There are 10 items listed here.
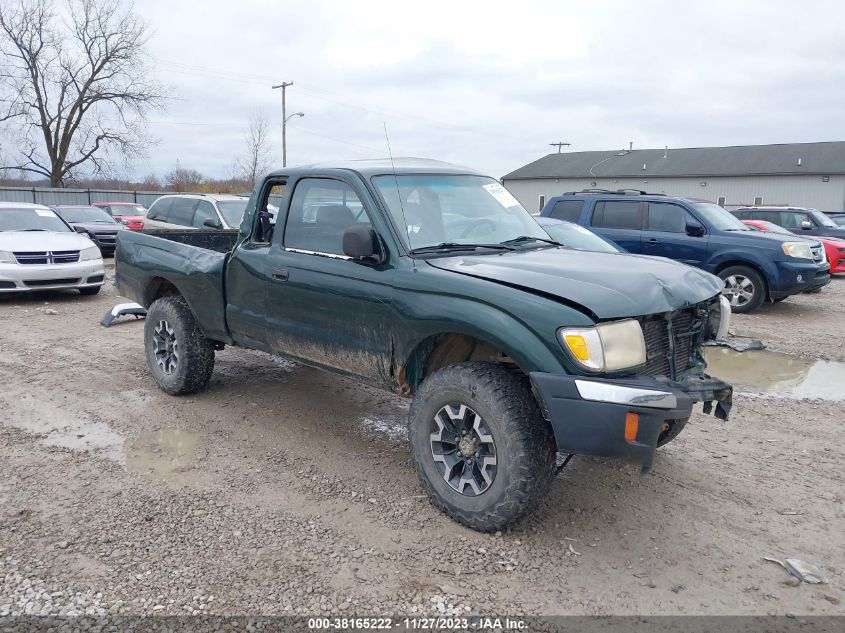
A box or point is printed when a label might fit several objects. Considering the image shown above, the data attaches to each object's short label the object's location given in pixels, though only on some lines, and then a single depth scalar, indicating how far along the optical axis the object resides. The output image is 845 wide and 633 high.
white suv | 12.49
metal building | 41.91
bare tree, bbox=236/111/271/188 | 42.84
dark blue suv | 10.30
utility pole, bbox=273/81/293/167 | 37.84
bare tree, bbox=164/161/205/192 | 50.69
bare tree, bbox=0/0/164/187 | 37.25
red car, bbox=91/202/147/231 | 25.11
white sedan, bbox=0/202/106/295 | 10.36
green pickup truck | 3.19
